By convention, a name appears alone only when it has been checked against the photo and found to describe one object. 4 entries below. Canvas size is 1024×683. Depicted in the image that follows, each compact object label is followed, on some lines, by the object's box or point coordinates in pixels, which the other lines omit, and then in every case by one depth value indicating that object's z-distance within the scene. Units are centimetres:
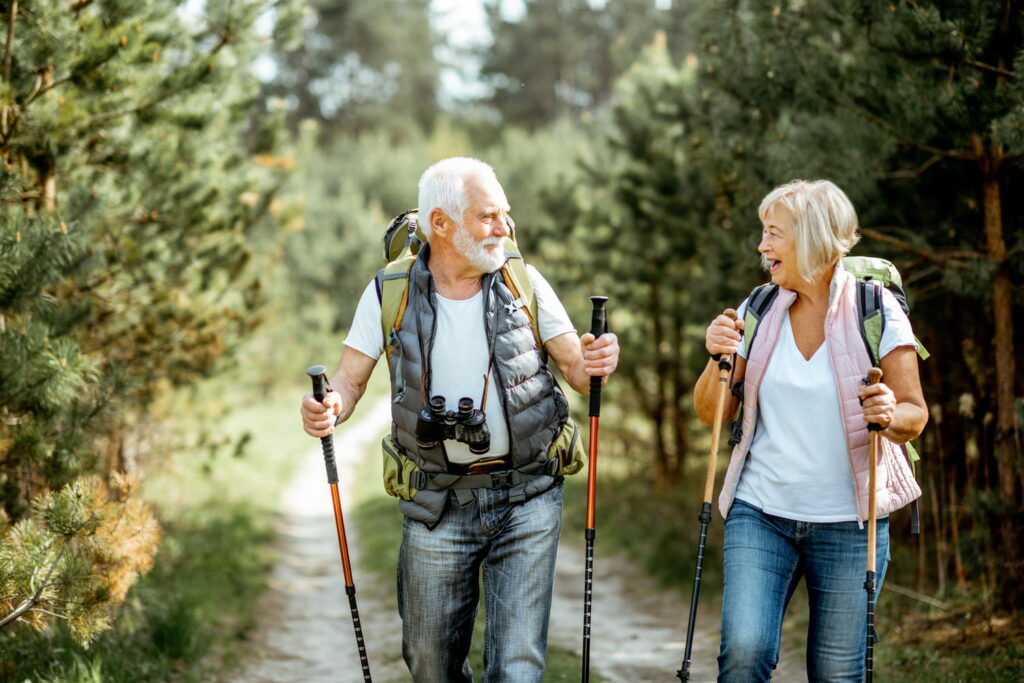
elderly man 368
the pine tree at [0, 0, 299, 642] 402
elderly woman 343
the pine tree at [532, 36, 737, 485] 859
